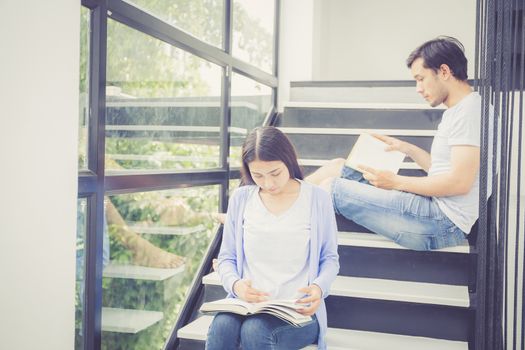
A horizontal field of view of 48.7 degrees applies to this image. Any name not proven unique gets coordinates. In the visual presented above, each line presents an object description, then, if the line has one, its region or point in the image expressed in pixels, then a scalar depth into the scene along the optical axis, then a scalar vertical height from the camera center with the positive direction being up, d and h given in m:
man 2.15 -0.06
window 1.82 +0.02
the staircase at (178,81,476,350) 2.15 -0.48
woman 1.85 -0.24
